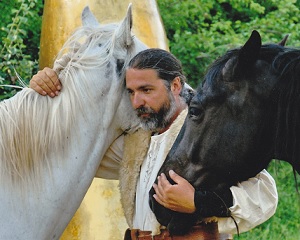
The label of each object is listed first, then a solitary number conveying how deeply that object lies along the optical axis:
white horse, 5.19
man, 5.10
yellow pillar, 7.59
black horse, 4.53
